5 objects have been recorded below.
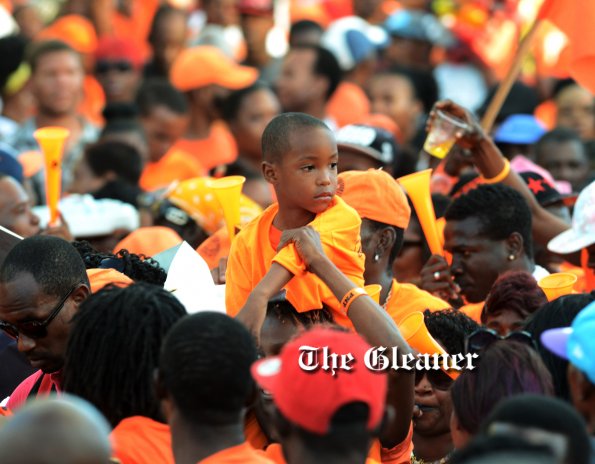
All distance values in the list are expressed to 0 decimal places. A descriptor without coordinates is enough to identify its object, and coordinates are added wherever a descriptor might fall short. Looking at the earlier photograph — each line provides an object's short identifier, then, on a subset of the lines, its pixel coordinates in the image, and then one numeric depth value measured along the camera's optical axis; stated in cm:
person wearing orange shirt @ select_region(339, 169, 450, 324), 1241
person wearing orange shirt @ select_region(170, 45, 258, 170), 2372
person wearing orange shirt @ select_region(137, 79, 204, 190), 2233
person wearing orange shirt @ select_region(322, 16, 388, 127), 2705
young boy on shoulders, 1090
